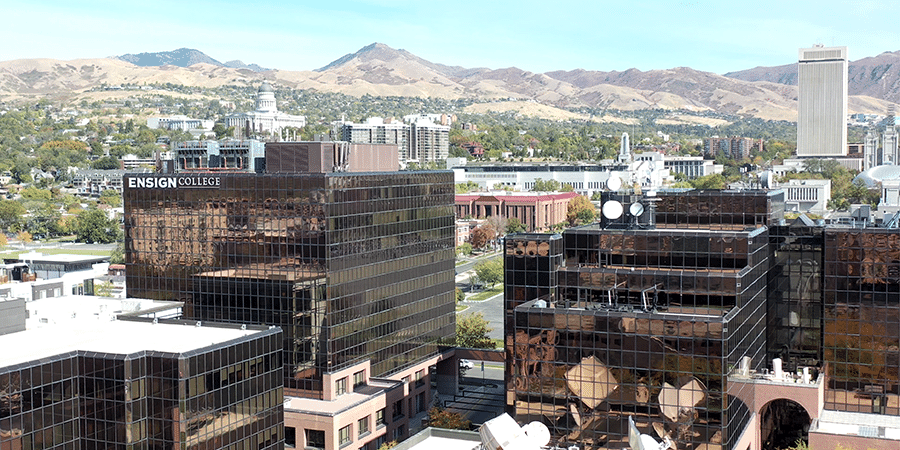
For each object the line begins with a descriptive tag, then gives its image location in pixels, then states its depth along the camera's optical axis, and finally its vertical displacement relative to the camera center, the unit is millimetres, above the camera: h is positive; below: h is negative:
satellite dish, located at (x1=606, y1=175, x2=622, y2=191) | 73000 -1795
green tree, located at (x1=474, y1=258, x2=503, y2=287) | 184000 -20379
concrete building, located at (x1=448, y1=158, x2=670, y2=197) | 74312 -1266
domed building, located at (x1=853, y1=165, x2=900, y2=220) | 146200 -7776
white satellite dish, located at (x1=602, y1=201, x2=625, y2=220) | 69500 -3459
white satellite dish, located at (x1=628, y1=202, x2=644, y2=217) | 69125 -3457
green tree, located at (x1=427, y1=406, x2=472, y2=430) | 81500 -20871
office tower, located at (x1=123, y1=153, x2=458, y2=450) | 80750 -9035
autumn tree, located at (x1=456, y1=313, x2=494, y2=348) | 111938 -19345
